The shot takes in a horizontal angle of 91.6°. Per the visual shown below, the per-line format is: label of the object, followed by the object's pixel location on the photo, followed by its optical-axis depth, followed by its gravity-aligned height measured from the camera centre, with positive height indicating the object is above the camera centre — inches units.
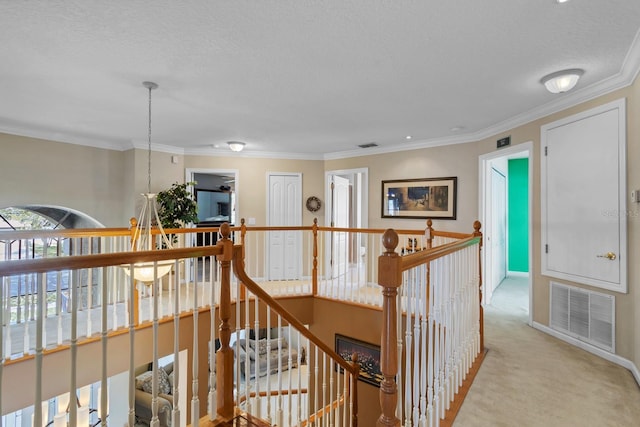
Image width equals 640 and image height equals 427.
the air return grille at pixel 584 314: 111.6 -37.6
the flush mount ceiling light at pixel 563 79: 104.3 +46.8
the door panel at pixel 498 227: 196.2 -6.7
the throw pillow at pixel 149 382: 221.1 -119.5
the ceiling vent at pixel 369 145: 210.1 +49.8
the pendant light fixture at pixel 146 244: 91.0 -10.0
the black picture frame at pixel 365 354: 167.9 -76.5
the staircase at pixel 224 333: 51.5 -31.8
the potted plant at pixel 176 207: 190.7 +5.4
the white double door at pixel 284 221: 237.1 -3.7
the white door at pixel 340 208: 243.0 +7.0
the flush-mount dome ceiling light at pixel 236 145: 196.9 +44.9
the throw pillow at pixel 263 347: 261.1 -112.8
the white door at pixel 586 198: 109.5 +7.6
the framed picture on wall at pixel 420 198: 191.5 +12.4
